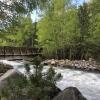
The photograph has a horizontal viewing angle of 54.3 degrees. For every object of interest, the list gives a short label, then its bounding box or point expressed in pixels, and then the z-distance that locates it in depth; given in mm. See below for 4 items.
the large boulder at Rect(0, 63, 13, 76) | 4063
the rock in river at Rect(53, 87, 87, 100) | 1965
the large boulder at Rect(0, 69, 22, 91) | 2470
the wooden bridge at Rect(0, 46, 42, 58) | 10272
